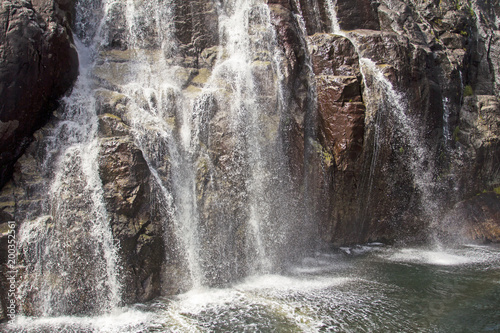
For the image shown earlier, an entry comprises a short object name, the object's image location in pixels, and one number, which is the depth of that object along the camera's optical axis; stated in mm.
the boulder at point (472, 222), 11492
